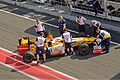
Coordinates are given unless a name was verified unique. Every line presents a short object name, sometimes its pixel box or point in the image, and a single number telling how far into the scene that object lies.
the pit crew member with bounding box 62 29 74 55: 15.86
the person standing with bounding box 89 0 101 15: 20.30
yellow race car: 15.70
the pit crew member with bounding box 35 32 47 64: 15.15
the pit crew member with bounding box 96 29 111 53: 16.08
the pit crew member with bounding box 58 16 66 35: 17.78
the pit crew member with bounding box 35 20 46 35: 17.69
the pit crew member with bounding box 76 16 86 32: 18.41
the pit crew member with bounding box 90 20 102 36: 17.09
